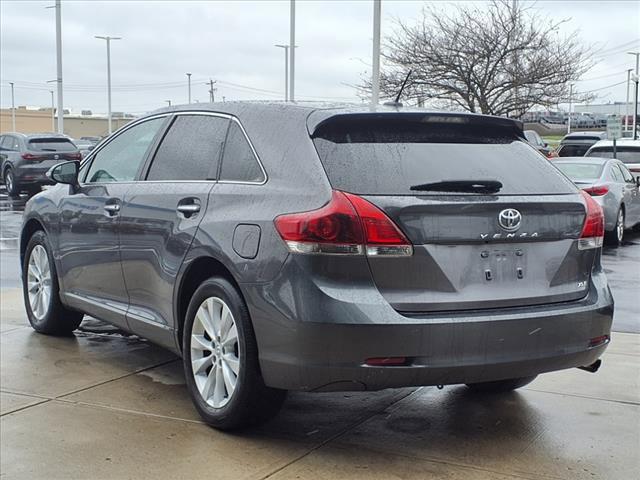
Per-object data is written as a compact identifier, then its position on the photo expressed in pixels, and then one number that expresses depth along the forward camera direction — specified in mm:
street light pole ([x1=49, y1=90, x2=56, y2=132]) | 98375
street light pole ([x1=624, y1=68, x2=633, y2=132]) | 80425
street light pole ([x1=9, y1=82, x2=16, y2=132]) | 93794
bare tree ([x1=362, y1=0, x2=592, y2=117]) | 25531
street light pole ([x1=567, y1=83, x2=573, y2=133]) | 26734
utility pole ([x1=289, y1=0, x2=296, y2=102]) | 31547
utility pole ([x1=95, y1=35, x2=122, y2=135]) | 55506
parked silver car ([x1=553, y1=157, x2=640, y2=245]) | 13227
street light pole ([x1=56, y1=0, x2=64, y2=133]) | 36625
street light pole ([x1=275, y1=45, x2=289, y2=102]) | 45844
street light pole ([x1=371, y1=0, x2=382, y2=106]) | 21047
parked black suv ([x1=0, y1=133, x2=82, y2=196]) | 24094
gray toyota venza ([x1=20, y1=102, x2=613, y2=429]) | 3854
